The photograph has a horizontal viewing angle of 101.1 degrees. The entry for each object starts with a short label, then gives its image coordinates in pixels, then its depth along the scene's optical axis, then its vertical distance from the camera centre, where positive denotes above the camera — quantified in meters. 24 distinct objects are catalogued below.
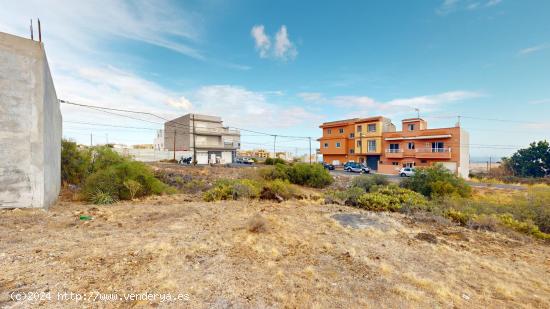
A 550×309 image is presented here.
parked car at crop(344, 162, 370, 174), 28.05 -1.71
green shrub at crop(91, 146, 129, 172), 11.20 -0.26
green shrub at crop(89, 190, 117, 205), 8.16 -1.63
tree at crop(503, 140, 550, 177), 28.31 -0.78
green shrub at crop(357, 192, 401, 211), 8.59 -1.87
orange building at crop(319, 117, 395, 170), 33.50 +2.39
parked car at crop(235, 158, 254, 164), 44.19 -1.36
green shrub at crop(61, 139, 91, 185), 11.53 -0.53
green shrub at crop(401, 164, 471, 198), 10.31 -1.35
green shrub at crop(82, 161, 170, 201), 8.79 -1.10
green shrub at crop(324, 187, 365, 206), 9.58 -1.92
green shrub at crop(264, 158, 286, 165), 33.48 -1.03
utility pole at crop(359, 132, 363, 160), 34.66 +1.69
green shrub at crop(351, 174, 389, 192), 12.09 -1.48
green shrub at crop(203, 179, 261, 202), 9.61 -1.65
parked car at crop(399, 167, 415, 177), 24.76 -1.89
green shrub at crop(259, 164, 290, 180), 14.38 -1.20
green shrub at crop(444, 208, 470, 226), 6.97 -1.95
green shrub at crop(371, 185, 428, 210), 8.50 -1.71
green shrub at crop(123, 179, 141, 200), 8.80 -1.27
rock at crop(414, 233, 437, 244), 5.35 -2.01
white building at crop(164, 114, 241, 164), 42.56 +3.12
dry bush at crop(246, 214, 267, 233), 5.55 -1.78
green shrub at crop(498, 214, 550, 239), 5.93 -1.97
